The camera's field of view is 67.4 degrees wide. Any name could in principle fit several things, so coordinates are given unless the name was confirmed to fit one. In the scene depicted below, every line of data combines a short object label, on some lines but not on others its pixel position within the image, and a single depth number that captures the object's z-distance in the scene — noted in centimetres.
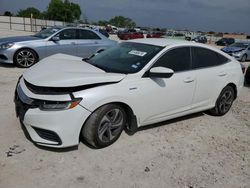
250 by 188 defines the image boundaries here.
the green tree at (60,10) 6233
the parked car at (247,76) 608
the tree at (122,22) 8501
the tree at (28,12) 7606
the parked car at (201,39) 2920
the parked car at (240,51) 1163
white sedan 228
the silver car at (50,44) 586
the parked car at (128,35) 2548
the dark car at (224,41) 2865
